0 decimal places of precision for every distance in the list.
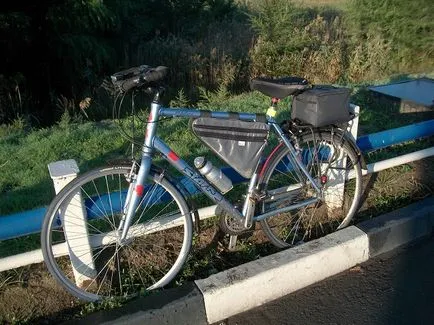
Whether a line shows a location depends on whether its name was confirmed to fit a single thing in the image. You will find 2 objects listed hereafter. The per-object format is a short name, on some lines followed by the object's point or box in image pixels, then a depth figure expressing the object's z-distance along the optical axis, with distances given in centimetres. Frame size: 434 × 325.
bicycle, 289
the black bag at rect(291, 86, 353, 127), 336
